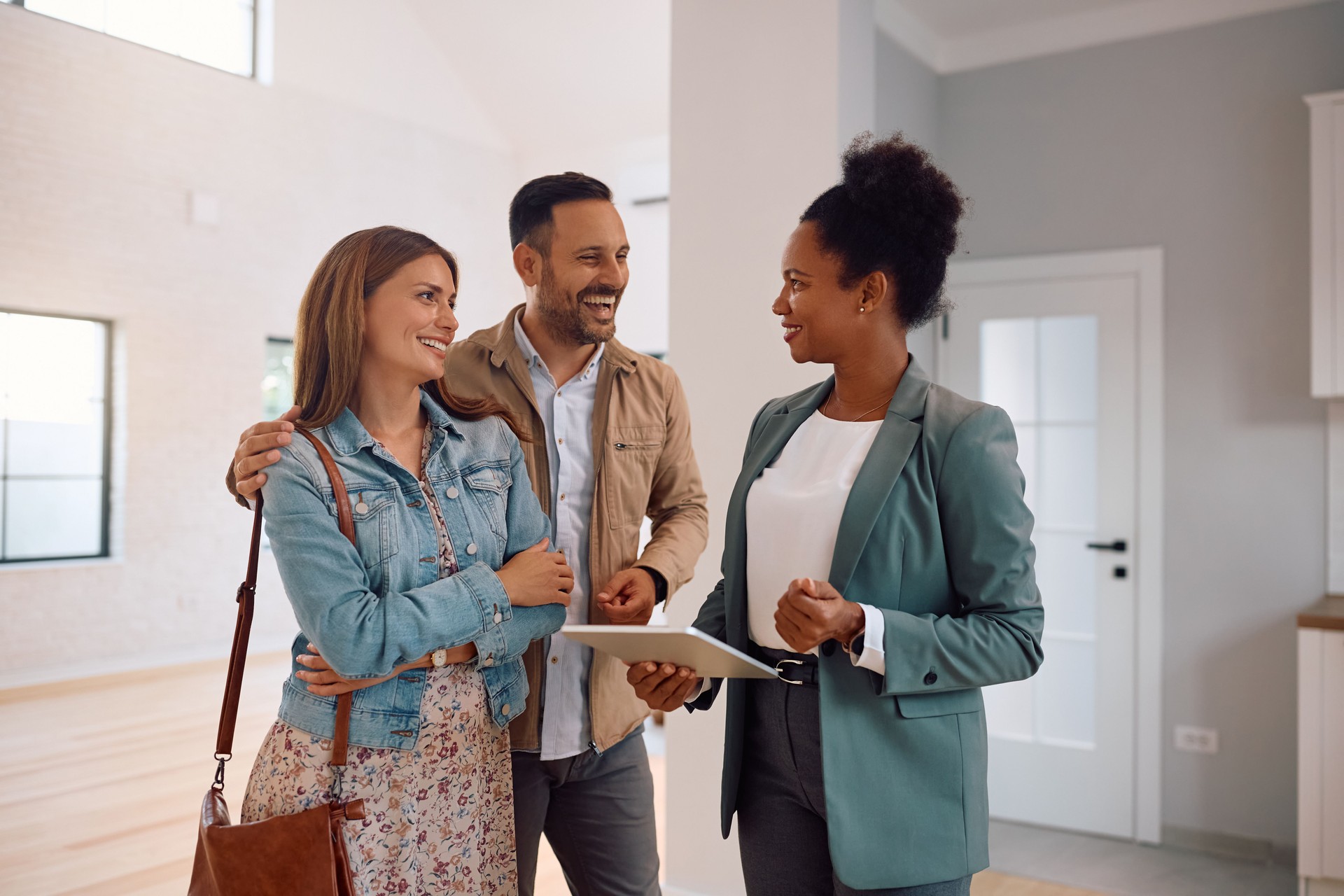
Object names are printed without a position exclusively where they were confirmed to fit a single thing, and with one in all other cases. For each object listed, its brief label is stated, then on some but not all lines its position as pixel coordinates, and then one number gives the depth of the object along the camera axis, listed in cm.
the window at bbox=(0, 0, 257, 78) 708
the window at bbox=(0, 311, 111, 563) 679
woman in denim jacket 133
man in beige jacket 172
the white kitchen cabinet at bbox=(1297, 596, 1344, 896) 325
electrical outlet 396
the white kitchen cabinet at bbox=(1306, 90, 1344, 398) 355
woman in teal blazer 126
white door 412
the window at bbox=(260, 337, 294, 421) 815
